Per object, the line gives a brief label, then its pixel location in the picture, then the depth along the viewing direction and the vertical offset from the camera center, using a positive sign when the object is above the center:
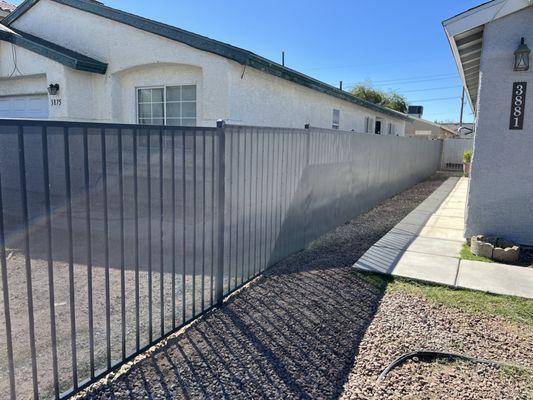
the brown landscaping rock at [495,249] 6.34 -1.56
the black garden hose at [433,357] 3.52 -1.87
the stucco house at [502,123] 6.52 +0.55
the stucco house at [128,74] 8.05 +1.68
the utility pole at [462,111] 39.06 +4.42
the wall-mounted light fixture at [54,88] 9.35 +1.32
